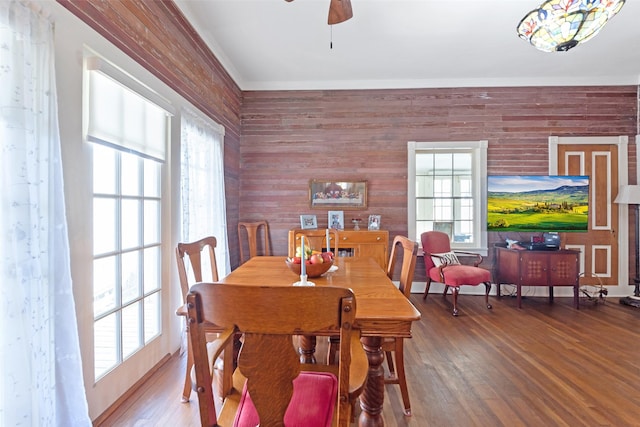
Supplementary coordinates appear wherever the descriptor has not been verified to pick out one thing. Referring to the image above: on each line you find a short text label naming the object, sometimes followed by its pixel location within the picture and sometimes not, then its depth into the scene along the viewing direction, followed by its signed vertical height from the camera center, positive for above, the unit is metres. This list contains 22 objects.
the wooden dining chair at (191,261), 1.72 -0.32
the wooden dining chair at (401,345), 1.71 -0.77
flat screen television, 4.00 +0.07
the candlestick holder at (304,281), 1.56 -0.37
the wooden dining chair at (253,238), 4.30 -0.40
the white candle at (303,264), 1.57 -0.29
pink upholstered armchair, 3.52 -0.71
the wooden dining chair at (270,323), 0.76 -0.29
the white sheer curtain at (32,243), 1.17 -0.14
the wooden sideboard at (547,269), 3.72 -0.73
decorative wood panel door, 4.20 +0.18
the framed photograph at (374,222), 4.23 -0.16
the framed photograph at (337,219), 4.34 -0.12
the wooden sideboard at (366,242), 3.97 -0.42
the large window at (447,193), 4.34 +0.26
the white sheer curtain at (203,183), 2.66 +0.28
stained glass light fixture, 2.02 +1.36
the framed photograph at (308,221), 4.35 -0.15
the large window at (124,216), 1.76 -0.04
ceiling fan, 1.86 +1.26
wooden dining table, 1.19 -0.42
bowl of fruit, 1.74 -0.31
